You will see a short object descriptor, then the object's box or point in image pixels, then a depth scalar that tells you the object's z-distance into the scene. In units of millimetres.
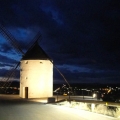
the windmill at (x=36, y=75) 19741
